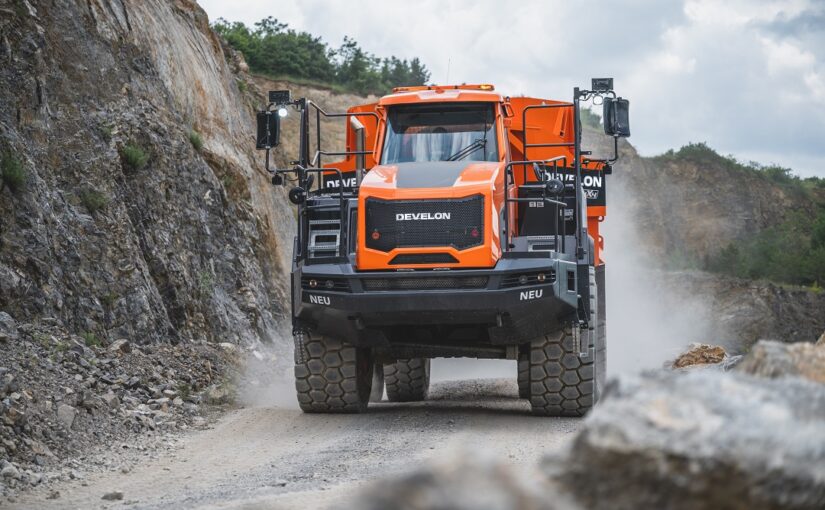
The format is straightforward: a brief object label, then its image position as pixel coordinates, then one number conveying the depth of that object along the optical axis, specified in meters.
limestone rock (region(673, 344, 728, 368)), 19.78
